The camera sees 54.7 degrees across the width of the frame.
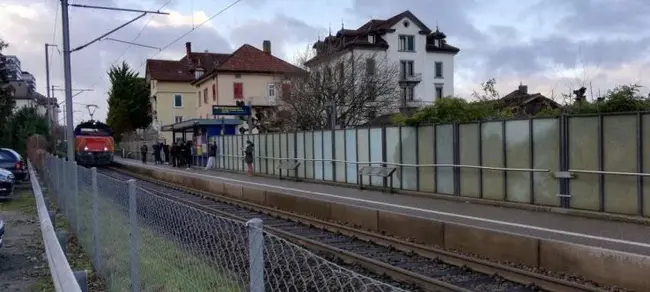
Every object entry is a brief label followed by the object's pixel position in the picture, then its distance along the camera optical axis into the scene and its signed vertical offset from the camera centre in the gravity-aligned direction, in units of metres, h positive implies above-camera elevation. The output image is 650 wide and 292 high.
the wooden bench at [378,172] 19.07 -1.16
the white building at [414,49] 60.12 +8.46
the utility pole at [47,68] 43.84 +5.19
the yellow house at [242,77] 61.06 +6.06
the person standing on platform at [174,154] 38.88 -0.91
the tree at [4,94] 31.37 +2.52
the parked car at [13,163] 25.27 -0.81
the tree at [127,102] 83.75 +5.27
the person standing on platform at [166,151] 43.97 -0.81
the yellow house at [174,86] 77.06 +6.69
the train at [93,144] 43.06 -0.18
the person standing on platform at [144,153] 45.81 -0.96
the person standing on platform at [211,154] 35.81 -0.88
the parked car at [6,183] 18.83 -1.21
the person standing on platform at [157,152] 44.02 -0.86
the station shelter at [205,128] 36.17 +0.63
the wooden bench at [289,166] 25.53 -1.19
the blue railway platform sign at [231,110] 32.03 +1.43
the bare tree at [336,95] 38.16 +2.54
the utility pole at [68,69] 22.69 +2.71
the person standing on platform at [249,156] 29.44 -0.86
